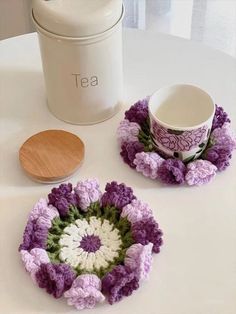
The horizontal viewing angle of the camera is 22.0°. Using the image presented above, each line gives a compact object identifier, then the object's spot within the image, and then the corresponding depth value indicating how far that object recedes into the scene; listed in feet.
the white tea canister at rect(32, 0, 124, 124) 2.27
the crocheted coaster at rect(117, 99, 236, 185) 2.25
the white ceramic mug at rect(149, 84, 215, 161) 2.21
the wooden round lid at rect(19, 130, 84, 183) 2.29
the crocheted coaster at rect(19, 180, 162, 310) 1.90
